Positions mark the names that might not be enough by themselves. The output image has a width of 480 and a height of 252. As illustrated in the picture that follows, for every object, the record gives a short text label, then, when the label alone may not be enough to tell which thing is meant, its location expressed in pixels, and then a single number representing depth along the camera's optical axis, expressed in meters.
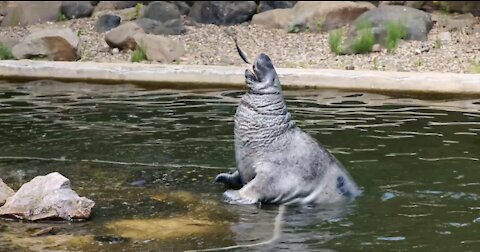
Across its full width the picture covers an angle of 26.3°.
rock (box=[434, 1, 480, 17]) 16.03
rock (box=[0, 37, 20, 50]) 14.36
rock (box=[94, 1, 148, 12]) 18.00
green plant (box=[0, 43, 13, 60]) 13.91
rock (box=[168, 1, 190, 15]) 17.39
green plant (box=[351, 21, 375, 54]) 13.63
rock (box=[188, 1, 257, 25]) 16.61
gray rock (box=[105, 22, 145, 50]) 14.39
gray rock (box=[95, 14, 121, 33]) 16.22
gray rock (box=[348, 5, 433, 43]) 14.31
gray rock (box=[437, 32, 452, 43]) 14.30
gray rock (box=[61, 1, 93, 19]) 17.38
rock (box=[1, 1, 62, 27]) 17.03
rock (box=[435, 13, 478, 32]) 15.05
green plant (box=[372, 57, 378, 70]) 12.70
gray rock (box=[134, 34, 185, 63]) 13.77
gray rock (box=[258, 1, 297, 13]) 17.14
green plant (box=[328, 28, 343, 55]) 13.80
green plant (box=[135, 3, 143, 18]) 16.95
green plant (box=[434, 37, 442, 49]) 13.87
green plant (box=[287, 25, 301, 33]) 15.57
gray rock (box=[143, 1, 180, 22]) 16.41
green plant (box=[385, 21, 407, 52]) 13.70
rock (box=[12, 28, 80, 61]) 13.79
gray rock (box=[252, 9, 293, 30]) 15.94
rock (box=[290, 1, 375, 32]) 15.59
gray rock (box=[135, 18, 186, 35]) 15.60
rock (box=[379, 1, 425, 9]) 16.36
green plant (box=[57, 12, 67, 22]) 17.17
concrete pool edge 11.31
